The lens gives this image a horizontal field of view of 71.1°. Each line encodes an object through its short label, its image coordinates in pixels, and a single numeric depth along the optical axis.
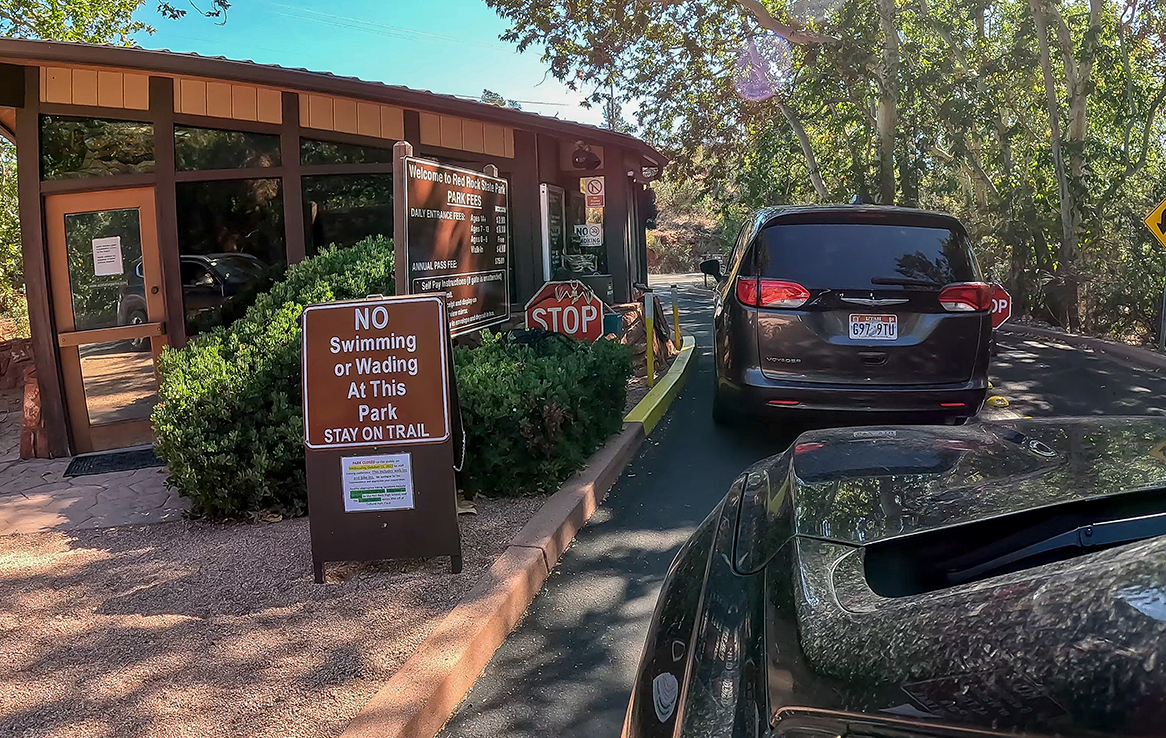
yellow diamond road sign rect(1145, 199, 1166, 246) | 10.31
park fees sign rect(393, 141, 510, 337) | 4.73
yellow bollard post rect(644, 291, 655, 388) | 8.62
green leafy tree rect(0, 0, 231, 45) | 11.55
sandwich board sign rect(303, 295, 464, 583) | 4.05
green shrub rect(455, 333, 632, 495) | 5.11
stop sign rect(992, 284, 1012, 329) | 8.02
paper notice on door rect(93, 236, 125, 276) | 7.53
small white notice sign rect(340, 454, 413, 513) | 4.05
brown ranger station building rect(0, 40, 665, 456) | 7.24
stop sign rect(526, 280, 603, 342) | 8.07
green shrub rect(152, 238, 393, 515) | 4.89
